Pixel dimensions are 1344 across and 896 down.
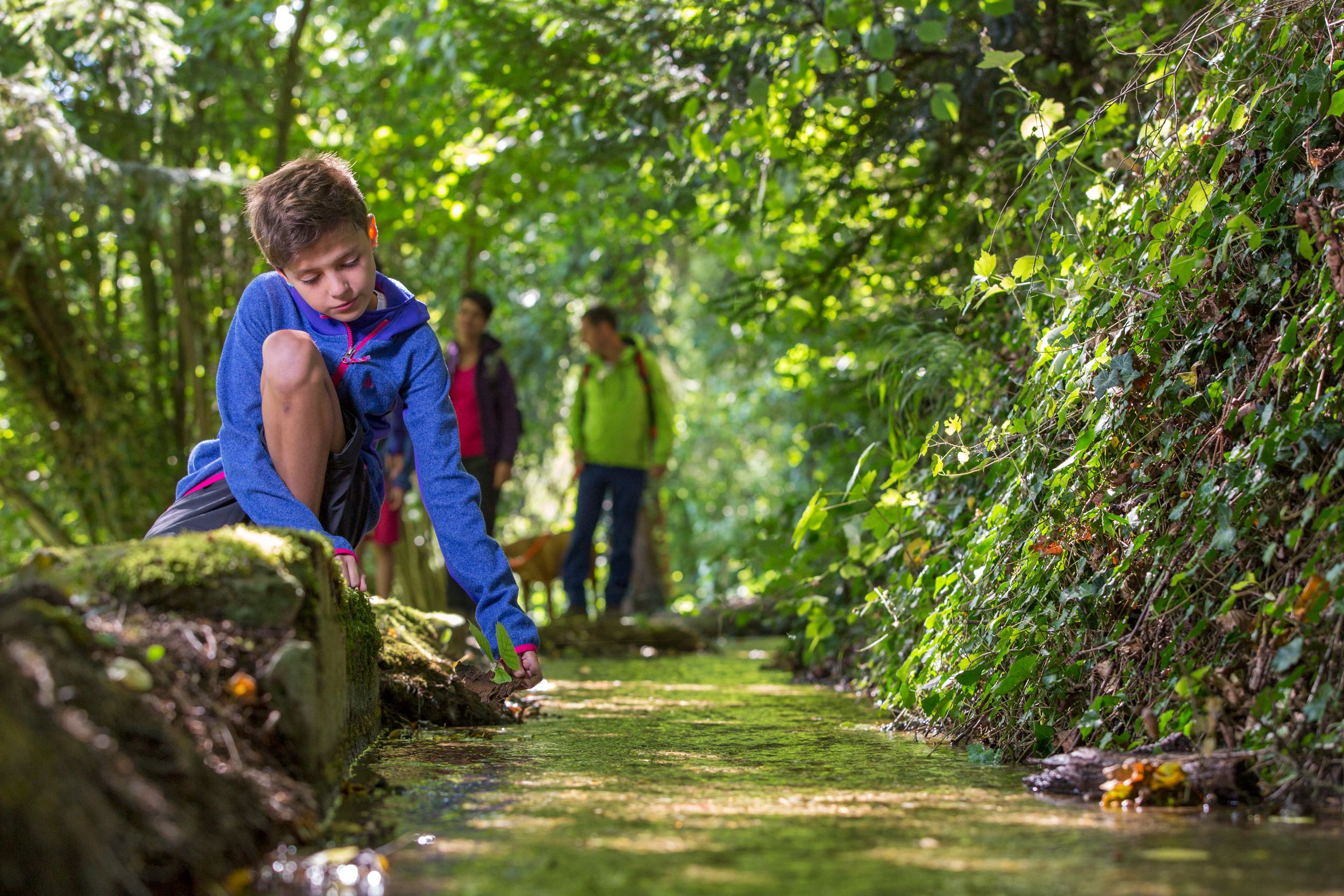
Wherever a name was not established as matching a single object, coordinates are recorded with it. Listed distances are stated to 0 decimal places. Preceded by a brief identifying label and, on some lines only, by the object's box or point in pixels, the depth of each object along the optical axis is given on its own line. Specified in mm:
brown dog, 9500
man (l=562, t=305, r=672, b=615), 8109
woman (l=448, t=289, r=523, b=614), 7402
